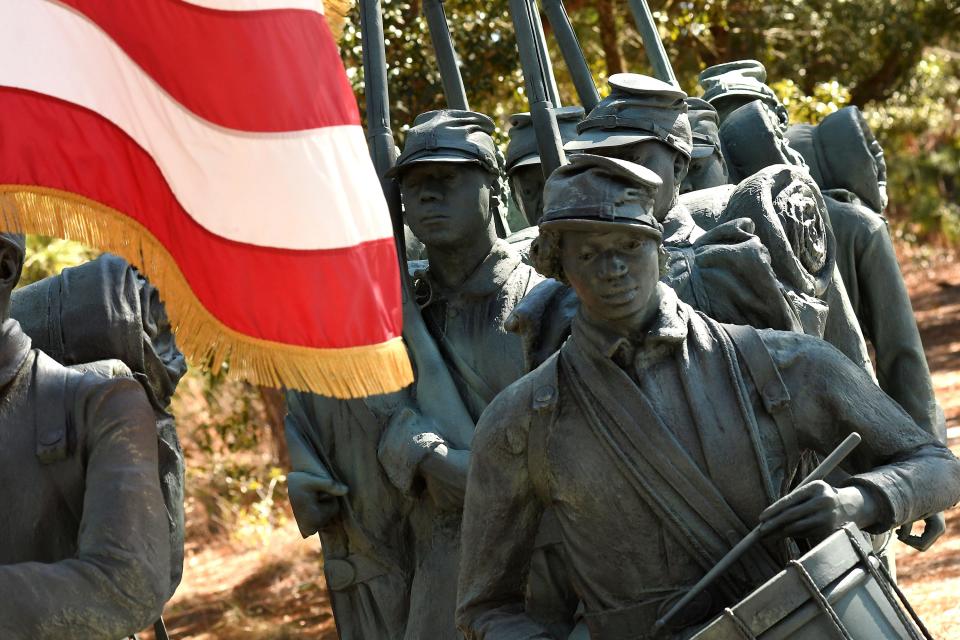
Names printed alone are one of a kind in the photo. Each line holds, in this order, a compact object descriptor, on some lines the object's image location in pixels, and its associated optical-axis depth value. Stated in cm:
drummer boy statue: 701
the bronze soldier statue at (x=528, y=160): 1165
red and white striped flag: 744
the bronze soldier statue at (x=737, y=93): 1403
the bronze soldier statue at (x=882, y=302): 1284
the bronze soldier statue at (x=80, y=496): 702
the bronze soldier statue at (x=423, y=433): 1090
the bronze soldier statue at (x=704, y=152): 1200
